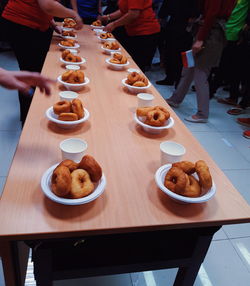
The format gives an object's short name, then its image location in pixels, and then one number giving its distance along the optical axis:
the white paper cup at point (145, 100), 1.24
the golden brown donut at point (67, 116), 1.01
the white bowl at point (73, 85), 1.34
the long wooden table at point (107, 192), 0.65
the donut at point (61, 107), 1.02
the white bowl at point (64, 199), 0.67
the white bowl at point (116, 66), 1.76
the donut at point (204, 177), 0.74
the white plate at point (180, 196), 0.70
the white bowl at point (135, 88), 1.43
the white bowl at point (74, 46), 2.00
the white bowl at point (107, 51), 2.09
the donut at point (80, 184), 0.68
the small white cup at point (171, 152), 0.87
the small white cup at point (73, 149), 0.81
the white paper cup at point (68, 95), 1.15
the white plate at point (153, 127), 1.06
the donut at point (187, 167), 0.77
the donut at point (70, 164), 0.73
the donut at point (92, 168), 0.73
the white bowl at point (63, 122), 1.01
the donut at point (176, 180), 0.71
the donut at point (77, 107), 1.04
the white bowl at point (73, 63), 1.67
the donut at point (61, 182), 0.66
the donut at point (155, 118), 1.06
